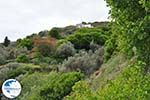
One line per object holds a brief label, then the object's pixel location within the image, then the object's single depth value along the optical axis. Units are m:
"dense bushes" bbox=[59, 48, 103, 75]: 27.97
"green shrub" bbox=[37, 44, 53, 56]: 44.19
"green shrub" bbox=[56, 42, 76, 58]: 41.53
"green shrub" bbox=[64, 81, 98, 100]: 7.74
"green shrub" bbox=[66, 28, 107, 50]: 43.65
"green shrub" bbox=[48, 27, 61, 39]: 55.14
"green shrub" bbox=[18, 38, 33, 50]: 48.79
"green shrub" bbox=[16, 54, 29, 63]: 41.39
